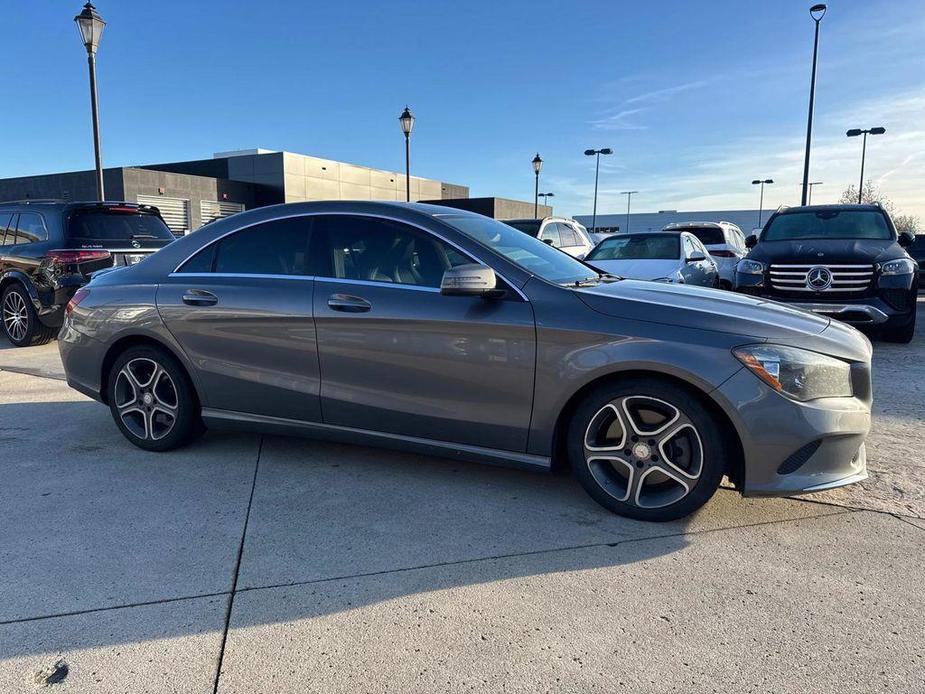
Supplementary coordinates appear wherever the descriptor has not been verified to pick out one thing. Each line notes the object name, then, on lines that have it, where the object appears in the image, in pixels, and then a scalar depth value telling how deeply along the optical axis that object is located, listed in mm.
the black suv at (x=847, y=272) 7672
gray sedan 3049
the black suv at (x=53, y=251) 7949
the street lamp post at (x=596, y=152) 38656
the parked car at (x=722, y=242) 14281
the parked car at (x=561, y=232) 12789
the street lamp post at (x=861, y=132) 29734
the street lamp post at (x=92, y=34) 10836
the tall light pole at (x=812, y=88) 19078
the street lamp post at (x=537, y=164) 25984
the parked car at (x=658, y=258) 9781
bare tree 45656
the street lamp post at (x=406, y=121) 18594
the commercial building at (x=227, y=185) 26906
